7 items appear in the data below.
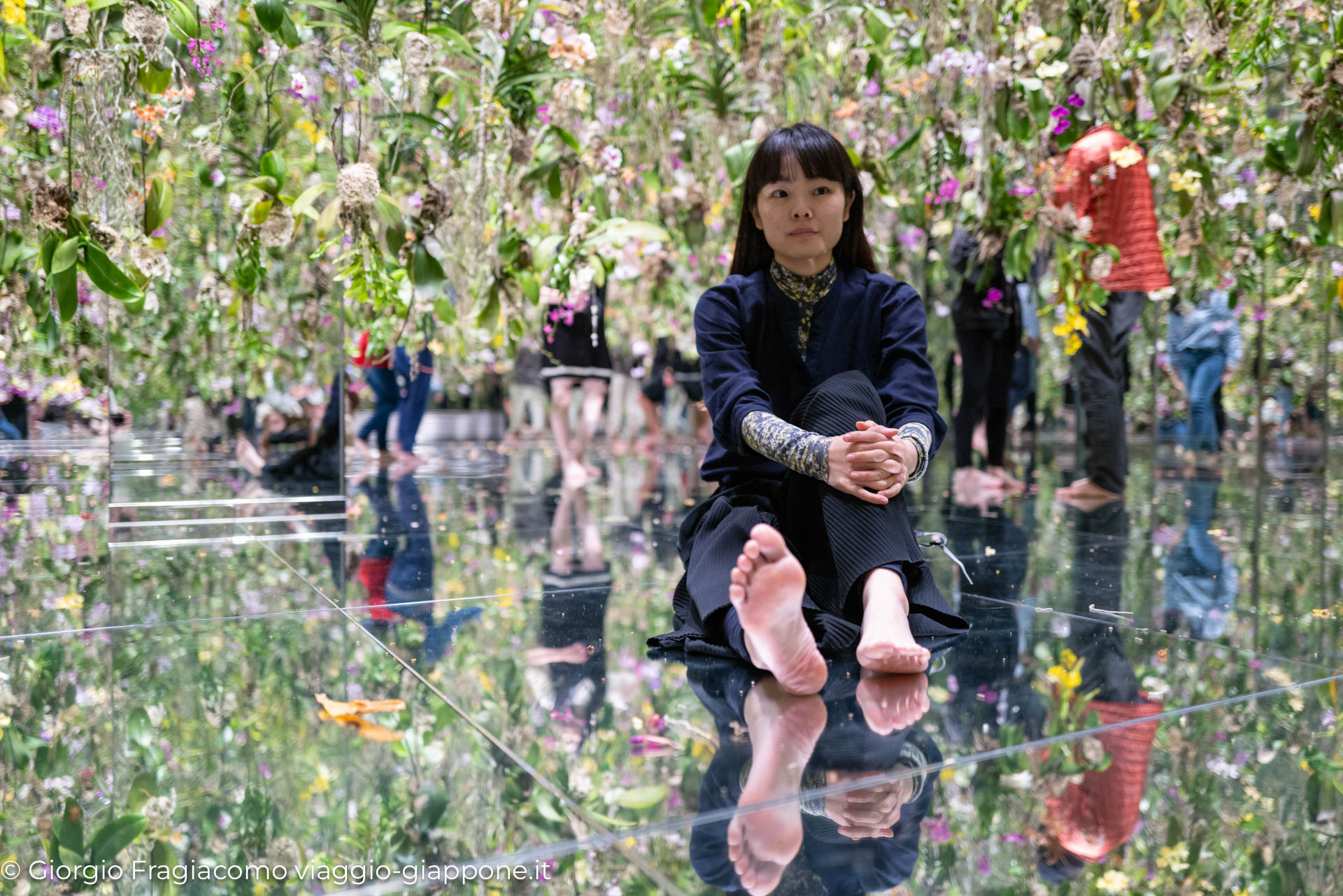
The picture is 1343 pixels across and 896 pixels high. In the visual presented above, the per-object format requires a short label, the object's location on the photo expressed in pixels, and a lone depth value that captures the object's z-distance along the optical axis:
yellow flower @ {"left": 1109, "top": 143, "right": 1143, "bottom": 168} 2.81
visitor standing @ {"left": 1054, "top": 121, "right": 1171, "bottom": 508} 3.06
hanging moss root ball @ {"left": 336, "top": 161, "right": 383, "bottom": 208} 2.05
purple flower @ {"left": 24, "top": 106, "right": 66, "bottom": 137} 2.26
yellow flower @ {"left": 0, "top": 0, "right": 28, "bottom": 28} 1.78
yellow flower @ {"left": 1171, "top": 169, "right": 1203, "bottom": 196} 2.97
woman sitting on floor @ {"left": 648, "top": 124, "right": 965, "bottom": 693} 1.44
